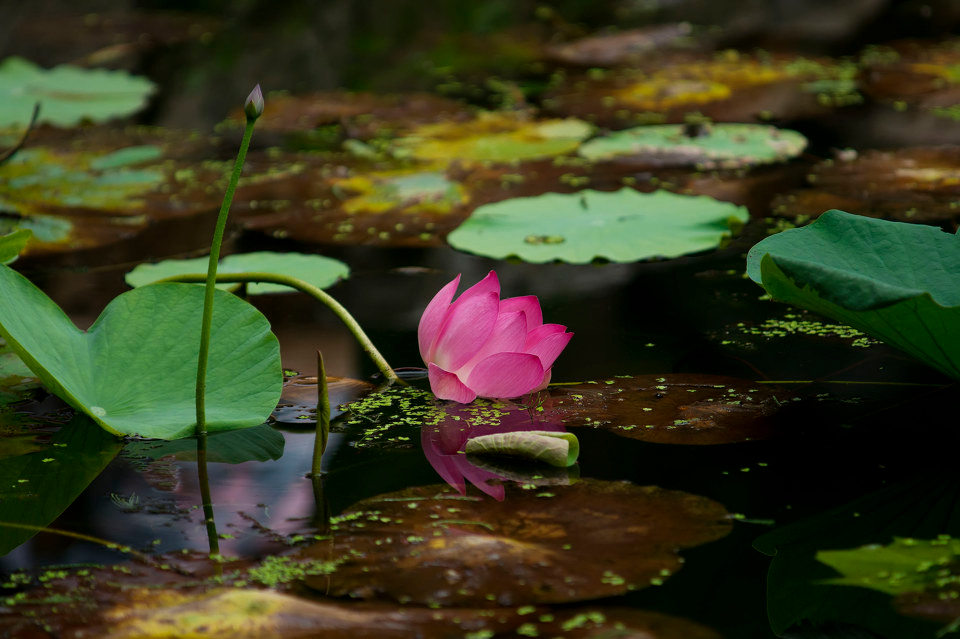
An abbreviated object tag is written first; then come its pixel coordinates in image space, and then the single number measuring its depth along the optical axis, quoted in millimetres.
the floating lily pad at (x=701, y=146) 7335
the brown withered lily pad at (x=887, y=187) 6667
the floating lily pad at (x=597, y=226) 6549
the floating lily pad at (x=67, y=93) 9950
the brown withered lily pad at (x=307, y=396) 6072
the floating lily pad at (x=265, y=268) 6494
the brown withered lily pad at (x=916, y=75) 8933
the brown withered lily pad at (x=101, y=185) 6849
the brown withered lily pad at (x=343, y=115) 9048
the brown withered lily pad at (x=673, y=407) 5989
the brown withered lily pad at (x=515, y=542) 5753
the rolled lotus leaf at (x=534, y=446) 5924
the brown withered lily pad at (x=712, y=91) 8973
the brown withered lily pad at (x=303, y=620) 5707
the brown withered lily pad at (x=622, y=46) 12009
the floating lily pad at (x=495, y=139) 8007
